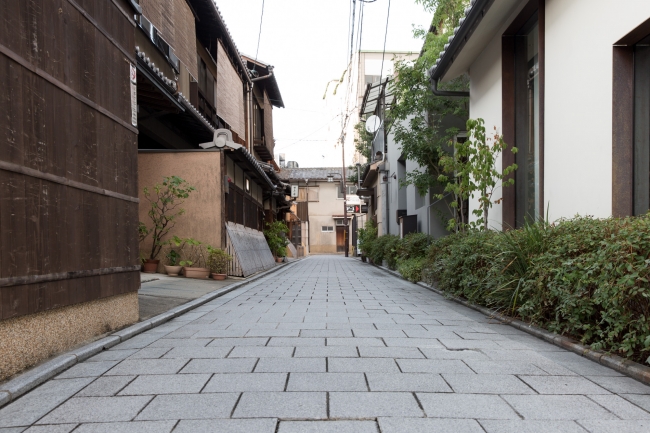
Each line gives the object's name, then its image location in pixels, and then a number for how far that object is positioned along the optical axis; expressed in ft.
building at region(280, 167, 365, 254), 149.28
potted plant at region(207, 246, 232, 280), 37.47
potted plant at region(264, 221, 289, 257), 69.31
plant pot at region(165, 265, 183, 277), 36.45
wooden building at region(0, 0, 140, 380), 11.21
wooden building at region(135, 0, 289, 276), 30.12
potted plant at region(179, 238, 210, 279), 36.58
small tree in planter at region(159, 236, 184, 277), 36.50
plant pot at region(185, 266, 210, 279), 36.55
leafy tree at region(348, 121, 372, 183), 97.08
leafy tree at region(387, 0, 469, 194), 40.91
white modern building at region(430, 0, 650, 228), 17.43
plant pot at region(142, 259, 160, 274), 35.88
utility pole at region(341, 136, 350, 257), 126.98
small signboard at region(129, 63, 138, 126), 18.43
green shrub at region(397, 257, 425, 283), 38.63
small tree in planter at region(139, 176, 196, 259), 35.81
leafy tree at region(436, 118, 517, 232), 26.14
